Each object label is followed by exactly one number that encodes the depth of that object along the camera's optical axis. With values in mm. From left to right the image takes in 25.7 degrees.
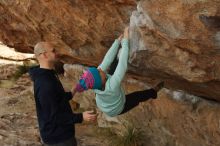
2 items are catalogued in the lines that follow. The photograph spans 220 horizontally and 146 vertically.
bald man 5141
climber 5285
